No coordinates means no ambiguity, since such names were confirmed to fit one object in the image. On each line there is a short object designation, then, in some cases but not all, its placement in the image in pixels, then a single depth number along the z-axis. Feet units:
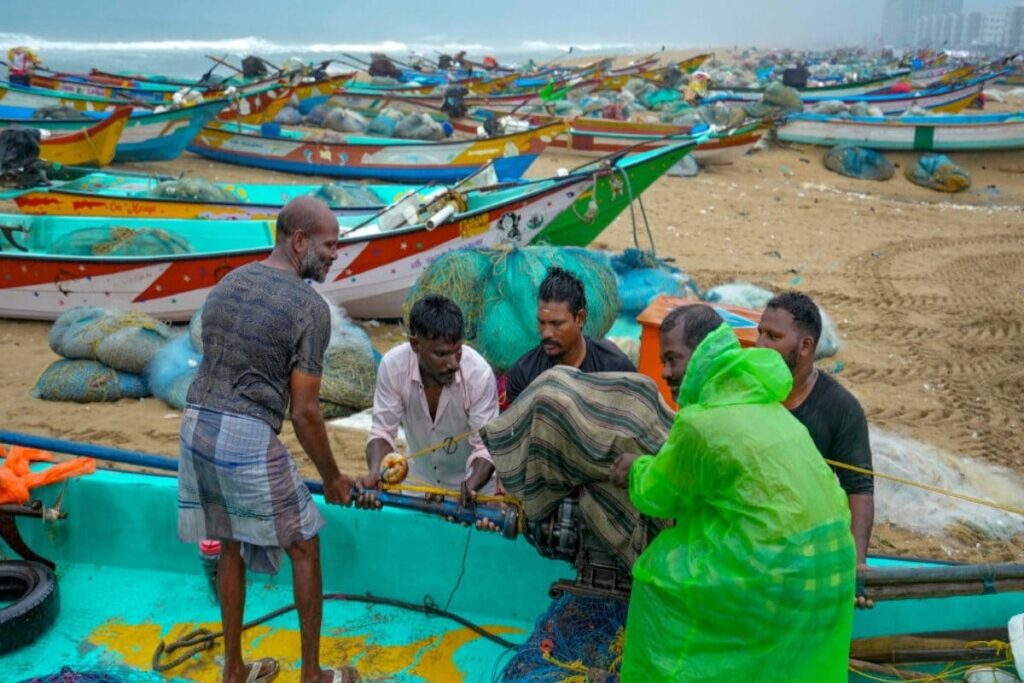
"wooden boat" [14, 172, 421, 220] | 29.40
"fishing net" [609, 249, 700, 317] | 24.48
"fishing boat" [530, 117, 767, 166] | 48.75
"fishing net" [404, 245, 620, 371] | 16.96
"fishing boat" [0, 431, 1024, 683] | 10.72
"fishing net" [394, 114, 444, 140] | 59.98
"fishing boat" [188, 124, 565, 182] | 43.86
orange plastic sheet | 12.37
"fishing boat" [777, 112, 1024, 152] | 51.39
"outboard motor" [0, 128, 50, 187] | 33.19
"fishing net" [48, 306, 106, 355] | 21.58
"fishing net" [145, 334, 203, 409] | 20.25
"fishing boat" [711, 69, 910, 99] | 85.56
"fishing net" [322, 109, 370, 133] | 64.13
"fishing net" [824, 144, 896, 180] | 50.80
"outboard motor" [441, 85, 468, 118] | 65.10
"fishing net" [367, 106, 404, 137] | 62.39
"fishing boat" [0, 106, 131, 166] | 41.70
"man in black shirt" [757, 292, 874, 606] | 9.48
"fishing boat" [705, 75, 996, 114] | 74.90
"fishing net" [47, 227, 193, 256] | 25.77
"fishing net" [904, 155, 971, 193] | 48.21
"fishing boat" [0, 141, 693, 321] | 24.22
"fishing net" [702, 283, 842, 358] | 23.54
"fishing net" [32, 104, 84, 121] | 52.13
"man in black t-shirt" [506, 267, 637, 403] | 10.52
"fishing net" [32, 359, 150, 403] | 20.65
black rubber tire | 11.28
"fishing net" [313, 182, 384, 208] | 31.22
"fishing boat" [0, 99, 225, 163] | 46.06
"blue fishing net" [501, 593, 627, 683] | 9.60
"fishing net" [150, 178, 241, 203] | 31.58
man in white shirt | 10.40
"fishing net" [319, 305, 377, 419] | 19.94
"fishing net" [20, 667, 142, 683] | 10.06
